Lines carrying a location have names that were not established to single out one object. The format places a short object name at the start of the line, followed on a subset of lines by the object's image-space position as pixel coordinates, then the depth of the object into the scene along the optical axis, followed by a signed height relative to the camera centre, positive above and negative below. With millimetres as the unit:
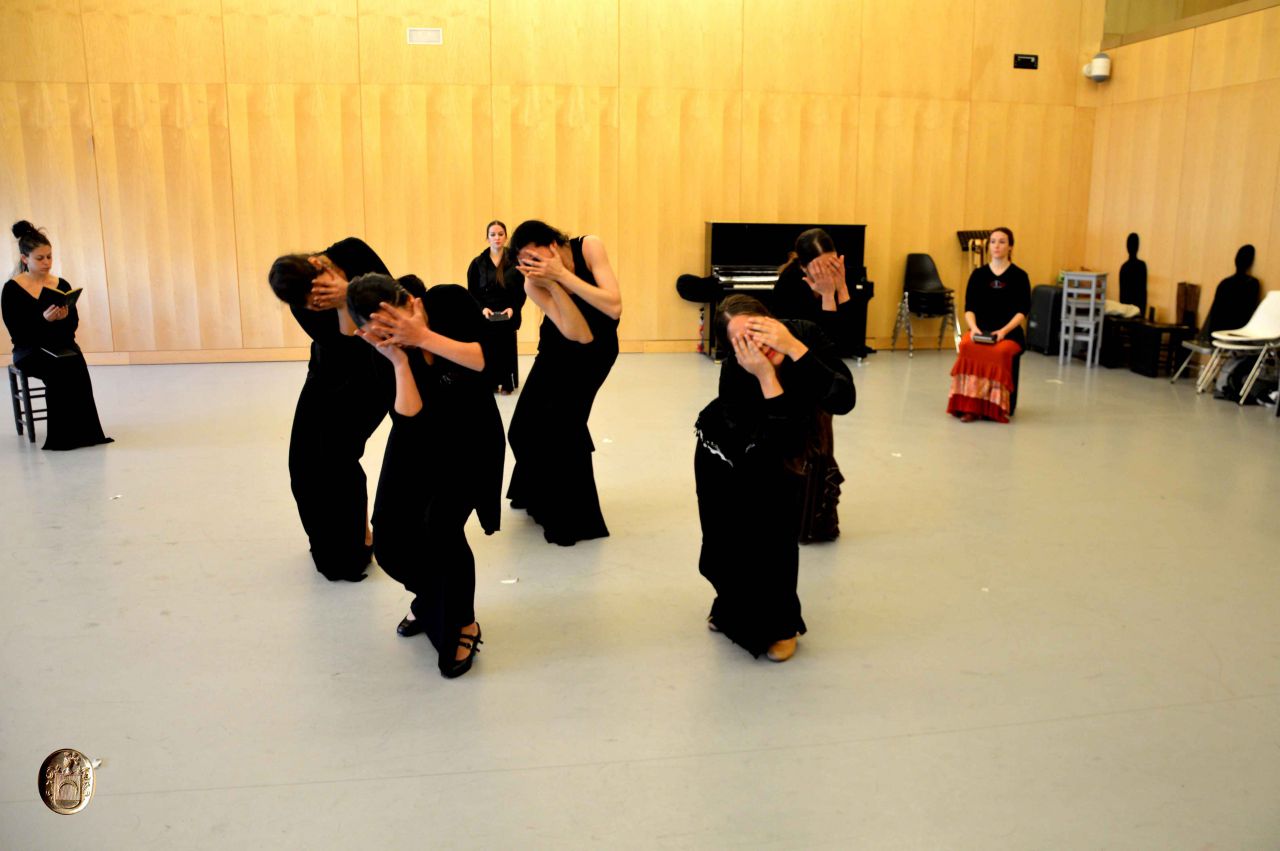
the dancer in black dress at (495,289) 7723 -538
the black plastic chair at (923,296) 10539 -765
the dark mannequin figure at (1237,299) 8719 -650
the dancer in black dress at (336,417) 3760 -773
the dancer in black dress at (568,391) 4266 -745
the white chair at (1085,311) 9727 -863
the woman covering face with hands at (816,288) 4121 -286
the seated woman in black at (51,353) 6309 -847
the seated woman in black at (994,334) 7102 -780
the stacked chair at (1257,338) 7789 -880
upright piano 9984 -338
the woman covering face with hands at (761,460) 3059 -751
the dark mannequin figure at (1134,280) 10180 -576
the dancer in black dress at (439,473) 3238 -804
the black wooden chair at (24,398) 6539 -1157
